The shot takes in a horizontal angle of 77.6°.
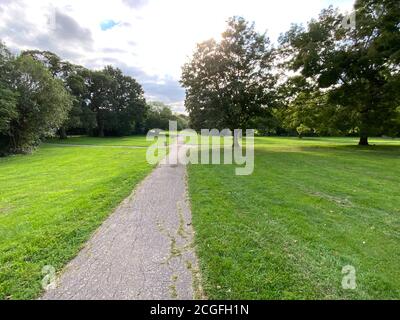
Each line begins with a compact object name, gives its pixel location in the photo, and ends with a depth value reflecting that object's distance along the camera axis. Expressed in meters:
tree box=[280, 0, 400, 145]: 18.08
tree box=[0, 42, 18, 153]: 18.16
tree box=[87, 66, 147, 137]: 49.69
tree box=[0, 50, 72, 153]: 21.48
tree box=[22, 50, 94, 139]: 39.47
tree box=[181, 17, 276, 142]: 20.58
